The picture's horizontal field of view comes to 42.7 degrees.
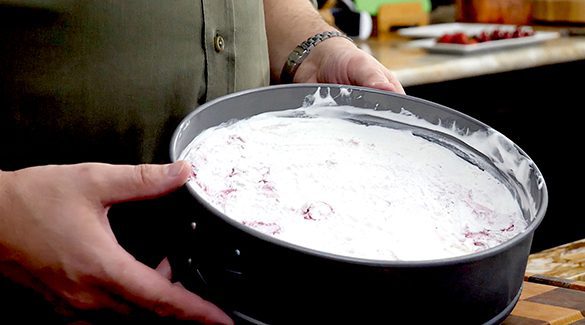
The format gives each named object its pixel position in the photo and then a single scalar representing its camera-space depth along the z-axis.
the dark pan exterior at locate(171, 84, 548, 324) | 0.64
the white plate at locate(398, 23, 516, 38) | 3.33
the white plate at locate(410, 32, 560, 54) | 2.86
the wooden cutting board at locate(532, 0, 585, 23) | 3.51
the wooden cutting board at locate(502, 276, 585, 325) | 0.87
